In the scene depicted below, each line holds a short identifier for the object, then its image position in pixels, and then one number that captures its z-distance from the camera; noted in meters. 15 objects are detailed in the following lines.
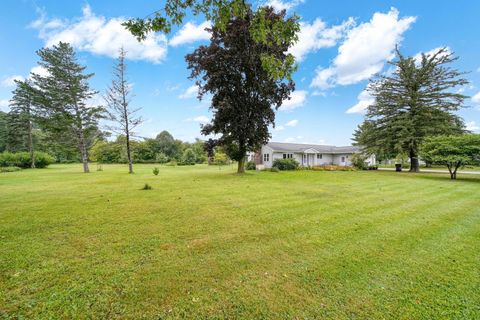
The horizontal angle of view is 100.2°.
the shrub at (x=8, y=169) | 24.27
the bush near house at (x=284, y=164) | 25.42
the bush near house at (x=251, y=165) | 28.06
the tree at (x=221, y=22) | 3.62
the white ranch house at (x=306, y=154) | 27.73
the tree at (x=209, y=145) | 18.58
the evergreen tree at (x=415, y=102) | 20.80
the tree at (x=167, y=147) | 55.10
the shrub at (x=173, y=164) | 41.03
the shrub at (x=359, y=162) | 27.41
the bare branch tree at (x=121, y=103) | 20.88
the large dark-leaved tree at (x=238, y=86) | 16.14
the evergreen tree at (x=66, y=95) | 23.31
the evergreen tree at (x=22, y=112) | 29.69
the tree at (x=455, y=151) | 14.92
